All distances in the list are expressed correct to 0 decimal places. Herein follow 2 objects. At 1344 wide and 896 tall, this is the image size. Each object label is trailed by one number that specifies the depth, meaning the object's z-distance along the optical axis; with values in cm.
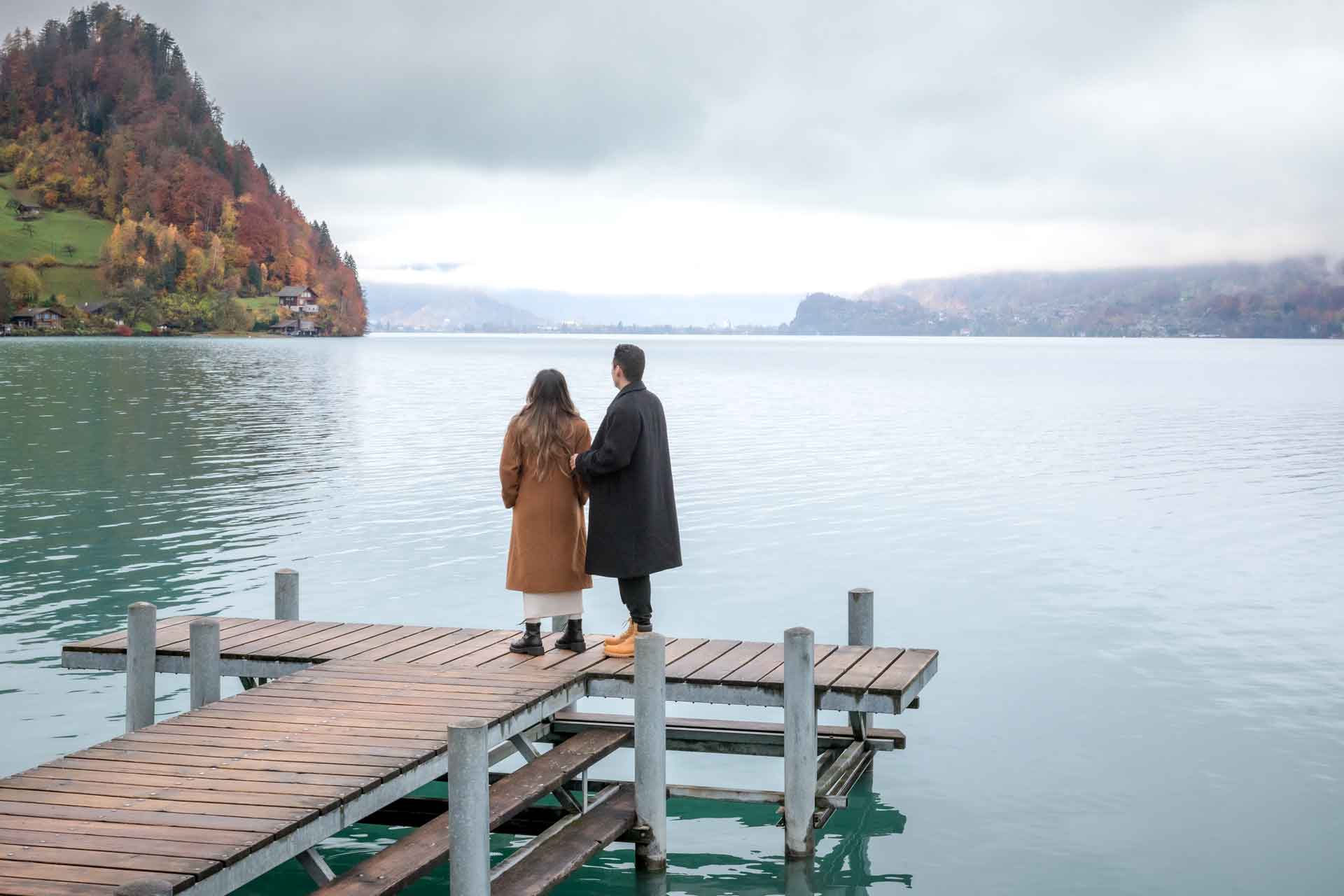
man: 977
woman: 1012
